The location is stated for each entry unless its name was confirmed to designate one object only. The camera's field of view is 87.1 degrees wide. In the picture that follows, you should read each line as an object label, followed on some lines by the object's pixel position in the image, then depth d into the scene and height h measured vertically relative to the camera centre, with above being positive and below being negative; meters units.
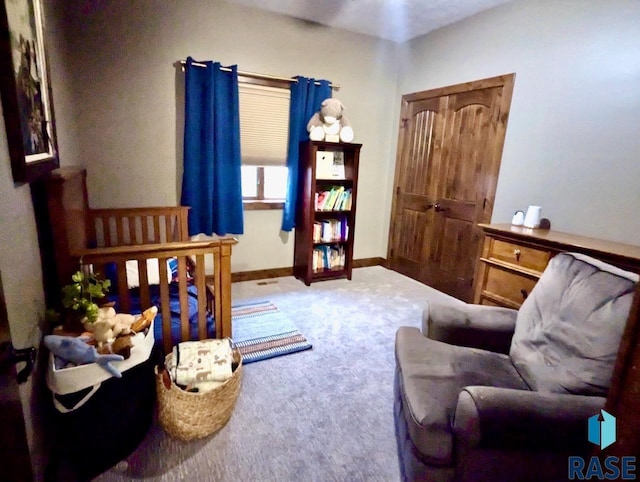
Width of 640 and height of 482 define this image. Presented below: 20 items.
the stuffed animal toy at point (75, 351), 1.22 -0.69
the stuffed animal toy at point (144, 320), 1.45 -0.68
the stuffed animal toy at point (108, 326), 1.35 -0.67
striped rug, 2.22 -1.18
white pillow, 2.11 -0.70
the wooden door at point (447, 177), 2.93 -0.02
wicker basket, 1.42 -1.04
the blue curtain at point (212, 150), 2.85 +0.12
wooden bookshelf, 3.32 -0.41
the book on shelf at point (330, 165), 3.33 +0.05
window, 3.16 +0.24
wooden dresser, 1.89 -0.47
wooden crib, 1.45 -0.44
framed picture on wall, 1.01 +0.22
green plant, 1.34 -0.54
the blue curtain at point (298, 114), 3.25 +0.52
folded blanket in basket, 1.48 -0.89
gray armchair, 1.06 -0.75
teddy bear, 3.19 +0.44
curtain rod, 2.81 +0.82
